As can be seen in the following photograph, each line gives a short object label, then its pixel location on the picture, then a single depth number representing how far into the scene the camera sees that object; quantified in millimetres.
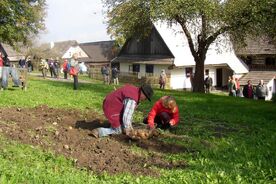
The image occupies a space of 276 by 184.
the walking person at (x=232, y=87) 32403
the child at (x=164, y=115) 10438
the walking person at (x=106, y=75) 44094
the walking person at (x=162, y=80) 40938
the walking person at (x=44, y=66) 38850
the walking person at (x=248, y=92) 30125
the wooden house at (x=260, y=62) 50938
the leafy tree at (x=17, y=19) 37969
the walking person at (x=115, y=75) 40384
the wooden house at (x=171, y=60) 52344
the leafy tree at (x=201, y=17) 27747
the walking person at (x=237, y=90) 32769
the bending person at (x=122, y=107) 9125
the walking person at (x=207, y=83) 38100
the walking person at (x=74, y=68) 21738
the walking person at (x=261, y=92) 28453
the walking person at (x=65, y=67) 38781
